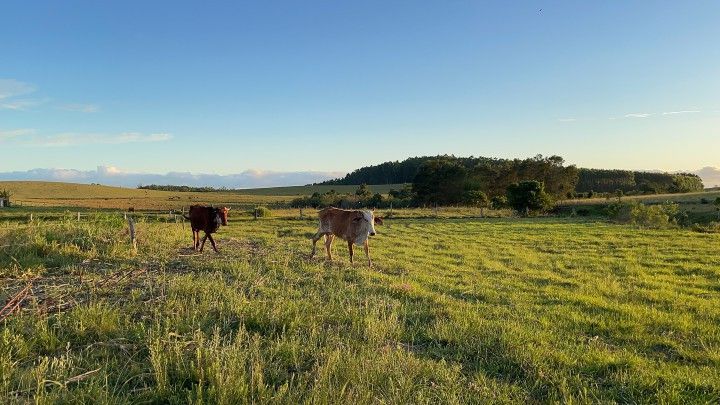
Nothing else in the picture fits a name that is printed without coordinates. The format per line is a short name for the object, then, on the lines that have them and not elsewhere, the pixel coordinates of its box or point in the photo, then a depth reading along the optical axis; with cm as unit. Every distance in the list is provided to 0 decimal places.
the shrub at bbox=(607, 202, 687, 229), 3081
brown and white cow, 1355
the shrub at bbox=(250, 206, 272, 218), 3977
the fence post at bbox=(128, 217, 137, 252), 1263
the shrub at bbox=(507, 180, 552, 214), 5128
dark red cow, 1434
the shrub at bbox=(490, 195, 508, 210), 5602
